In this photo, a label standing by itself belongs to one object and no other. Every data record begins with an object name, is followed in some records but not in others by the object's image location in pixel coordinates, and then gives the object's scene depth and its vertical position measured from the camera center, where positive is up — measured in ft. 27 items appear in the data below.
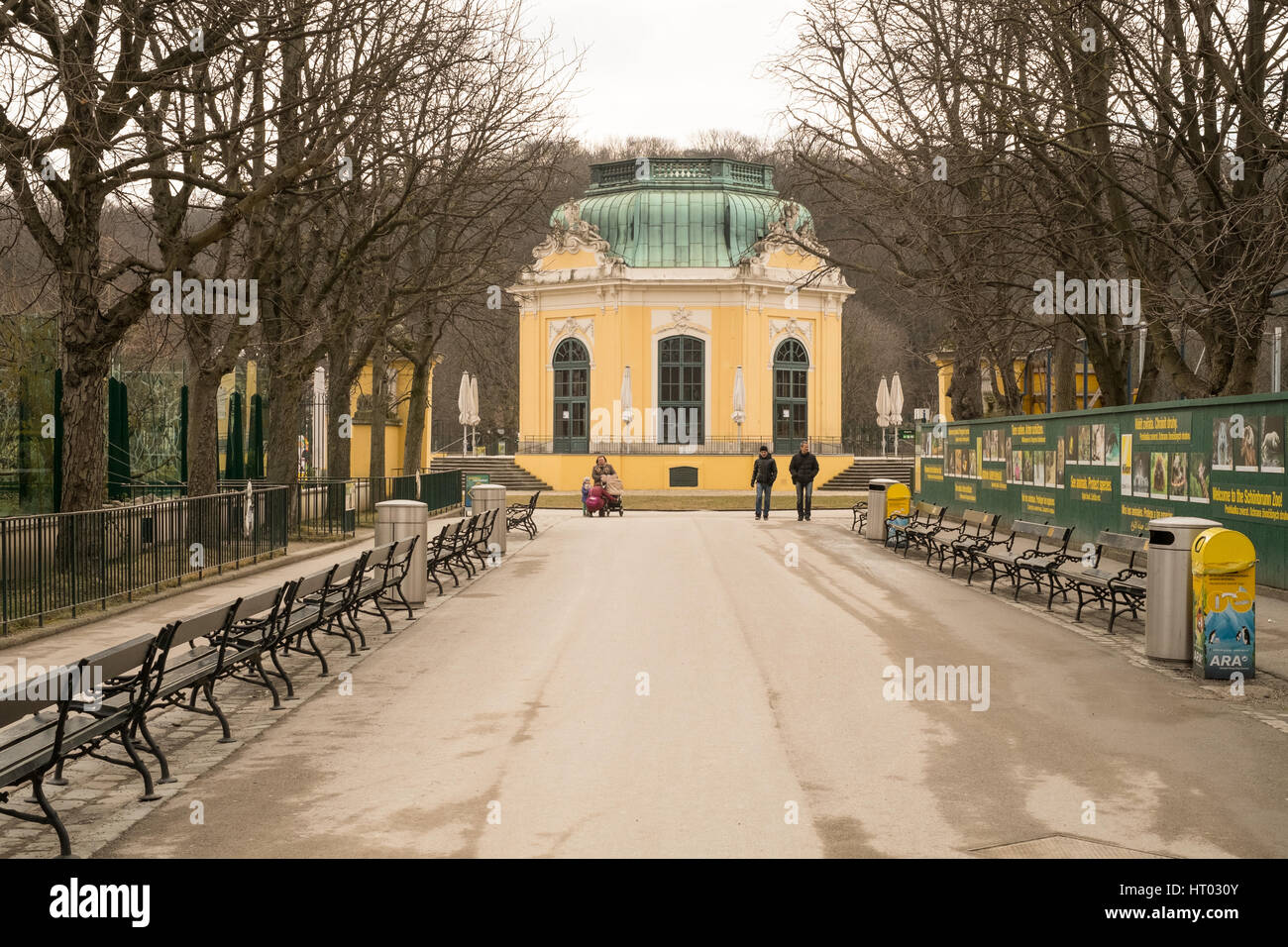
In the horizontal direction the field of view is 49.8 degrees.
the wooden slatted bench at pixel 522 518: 97.30 -5.24
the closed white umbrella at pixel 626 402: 165.07 +4.95
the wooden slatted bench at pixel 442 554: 61.16 -5.10
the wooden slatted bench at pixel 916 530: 75.59 -4.99
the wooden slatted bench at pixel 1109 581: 47.62 -5.12
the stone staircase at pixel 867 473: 165.35 -3.66
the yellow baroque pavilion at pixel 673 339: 167.63 +12.95
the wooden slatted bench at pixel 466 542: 66.69 -4.98
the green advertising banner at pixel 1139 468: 54.39 -1.35
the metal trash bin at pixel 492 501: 79.05 -3.32
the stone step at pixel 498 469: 163.84 -3.01
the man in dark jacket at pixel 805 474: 111.04 -2.56
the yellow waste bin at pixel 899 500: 89.20 -3.79
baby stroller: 119.96 -4.31
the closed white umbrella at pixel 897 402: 161.27 +4.67
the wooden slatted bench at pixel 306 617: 38.24 -5.06
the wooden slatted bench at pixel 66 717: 21.22 -4.87
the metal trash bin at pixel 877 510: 89.81 -4.45
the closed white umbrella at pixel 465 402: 163.53 +4.99
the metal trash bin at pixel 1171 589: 39.04 -4.26
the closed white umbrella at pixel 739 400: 161.79 +4.99
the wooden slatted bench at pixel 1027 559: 56.13 -4.99
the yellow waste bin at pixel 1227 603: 36.37 -4.35
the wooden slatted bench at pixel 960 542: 65.85 -5.15
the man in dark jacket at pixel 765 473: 114.83 -2.50
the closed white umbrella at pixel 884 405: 158.51 +4.25
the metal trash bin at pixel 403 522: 54.95 -3.15
